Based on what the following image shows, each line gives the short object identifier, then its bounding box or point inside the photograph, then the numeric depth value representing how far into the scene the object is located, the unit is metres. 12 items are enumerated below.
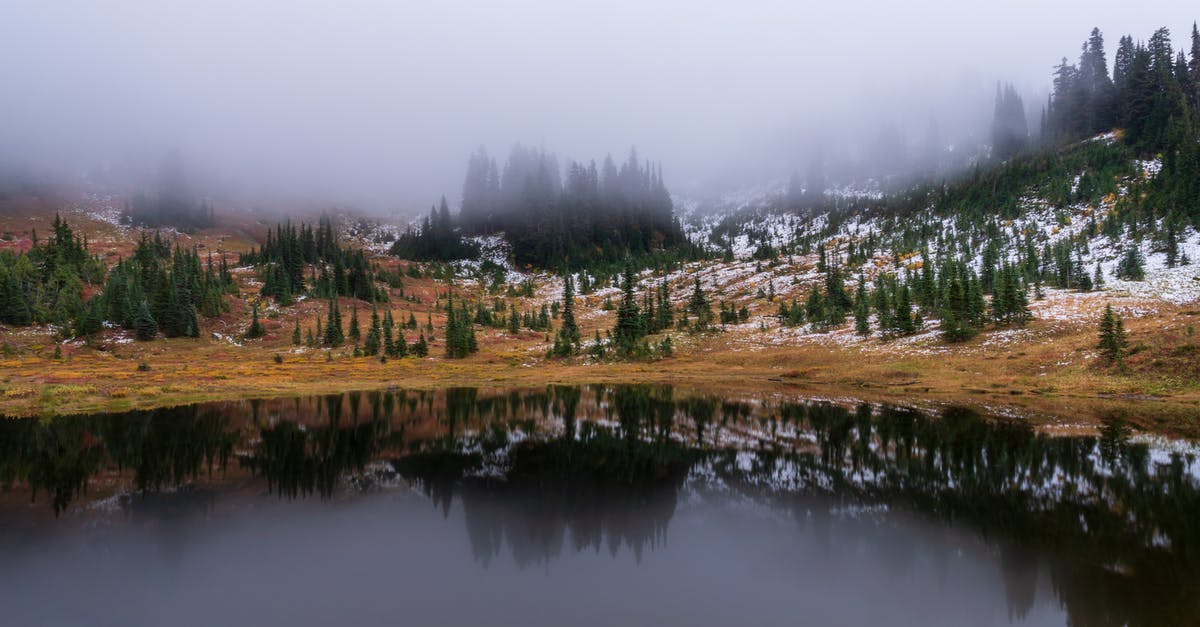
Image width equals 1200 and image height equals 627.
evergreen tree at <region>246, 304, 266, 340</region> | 100.25
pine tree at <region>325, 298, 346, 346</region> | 97.62
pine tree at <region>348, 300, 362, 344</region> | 101.32
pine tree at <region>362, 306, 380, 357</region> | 91.26
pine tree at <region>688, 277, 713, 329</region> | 103.84
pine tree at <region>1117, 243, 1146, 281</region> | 82.12
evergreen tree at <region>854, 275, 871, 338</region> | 82.75
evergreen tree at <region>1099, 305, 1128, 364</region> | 48.19
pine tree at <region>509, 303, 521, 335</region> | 114.12
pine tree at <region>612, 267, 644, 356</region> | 96.75
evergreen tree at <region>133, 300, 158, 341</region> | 92.69
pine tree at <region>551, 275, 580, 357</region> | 91.88
